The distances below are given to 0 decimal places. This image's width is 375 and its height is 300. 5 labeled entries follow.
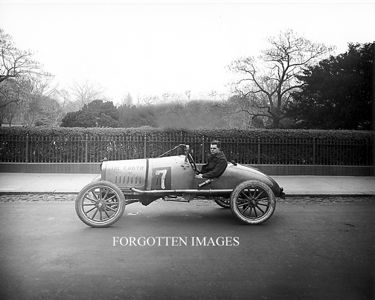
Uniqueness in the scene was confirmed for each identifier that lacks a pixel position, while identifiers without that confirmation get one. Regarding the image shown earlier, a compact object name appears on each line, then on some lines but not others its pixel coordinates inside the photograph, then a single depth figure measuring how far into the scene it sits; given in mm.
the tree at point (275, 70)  20188
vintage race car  6695
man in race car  6836
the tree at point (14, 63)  14612
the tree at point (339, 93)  19266
